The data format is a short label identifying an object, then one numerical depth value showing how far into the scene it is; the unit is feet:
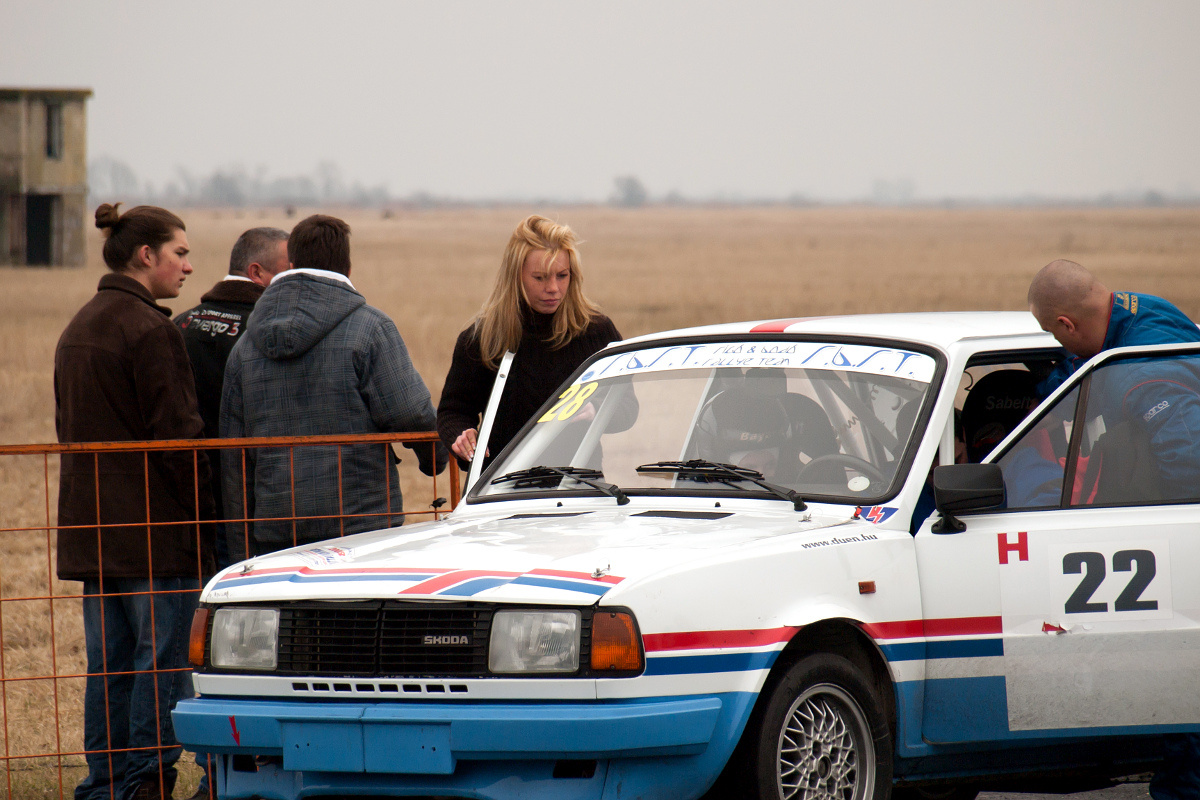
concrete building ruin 491.31
